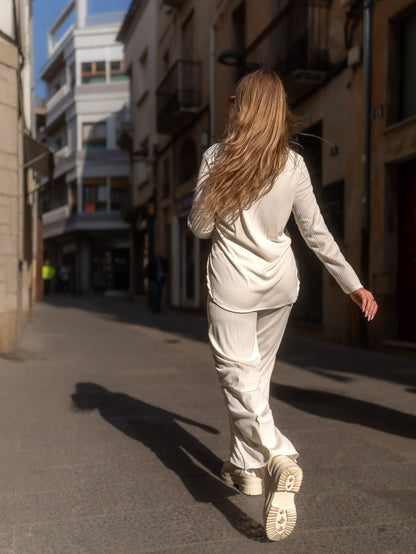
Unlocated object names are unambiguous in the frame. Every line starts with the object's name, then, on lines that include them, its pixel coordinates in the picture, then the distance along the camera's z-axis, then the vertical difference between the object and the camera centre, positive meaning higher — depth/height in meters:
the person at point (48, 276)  39.75 -0.61
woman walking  2.72 +0.10
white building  37.41 +6.54
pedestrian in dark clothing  18.84 -0.30
